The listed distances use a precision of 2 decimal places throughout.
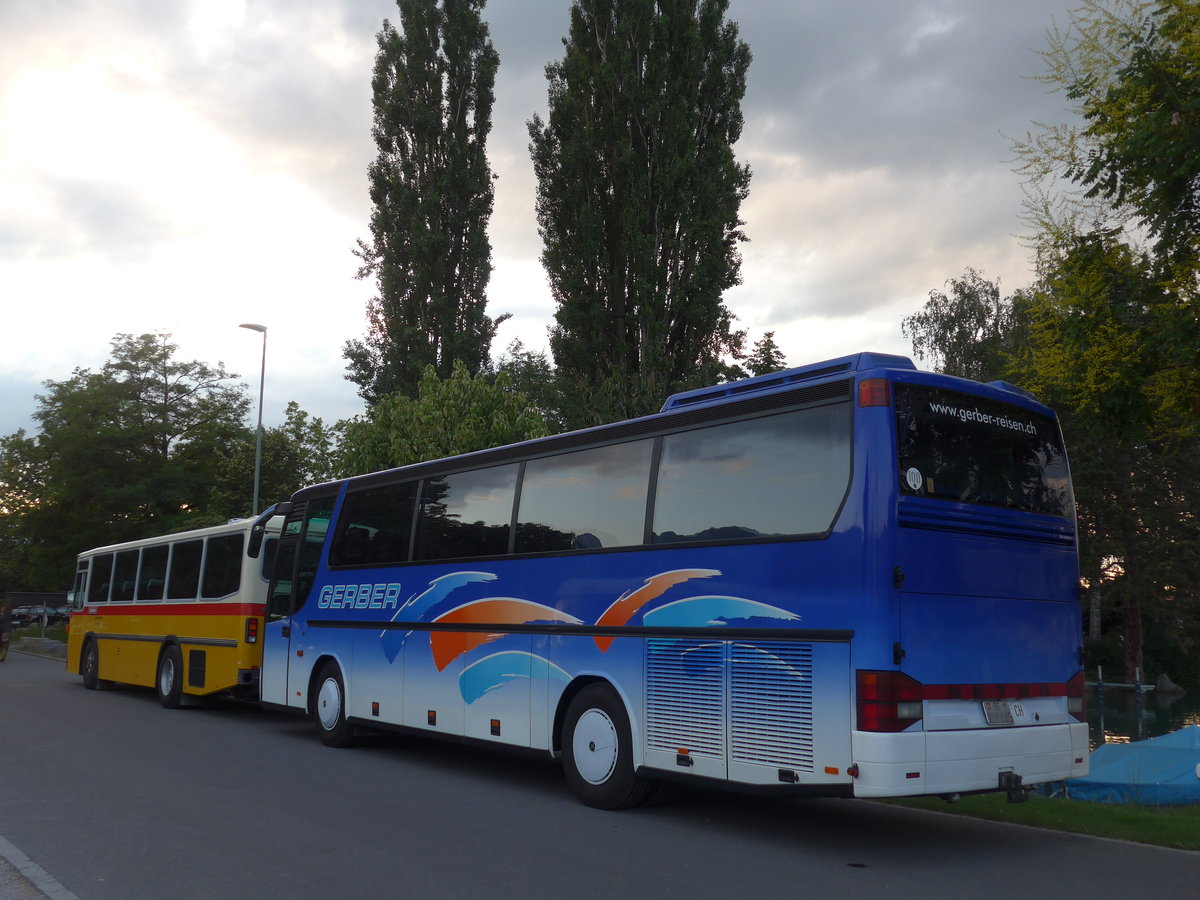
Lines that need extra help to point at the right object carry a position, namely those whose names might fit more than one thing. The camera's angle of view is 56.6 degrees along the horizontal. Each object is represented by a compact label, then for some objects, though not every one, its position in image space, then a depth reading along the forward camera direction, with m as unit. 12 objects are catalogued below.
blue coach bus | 7.57
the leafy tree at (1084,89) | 13.52
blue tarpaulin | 10.59
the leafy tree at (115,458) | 46.66
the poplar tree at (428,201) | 31.31
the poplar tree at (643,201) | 26.64
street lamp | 35.25
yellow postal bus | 16.77
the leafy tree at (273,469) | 43.91
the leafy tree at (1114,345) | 13.06
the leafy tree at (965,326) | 47.03
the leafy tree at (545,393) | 28.44
